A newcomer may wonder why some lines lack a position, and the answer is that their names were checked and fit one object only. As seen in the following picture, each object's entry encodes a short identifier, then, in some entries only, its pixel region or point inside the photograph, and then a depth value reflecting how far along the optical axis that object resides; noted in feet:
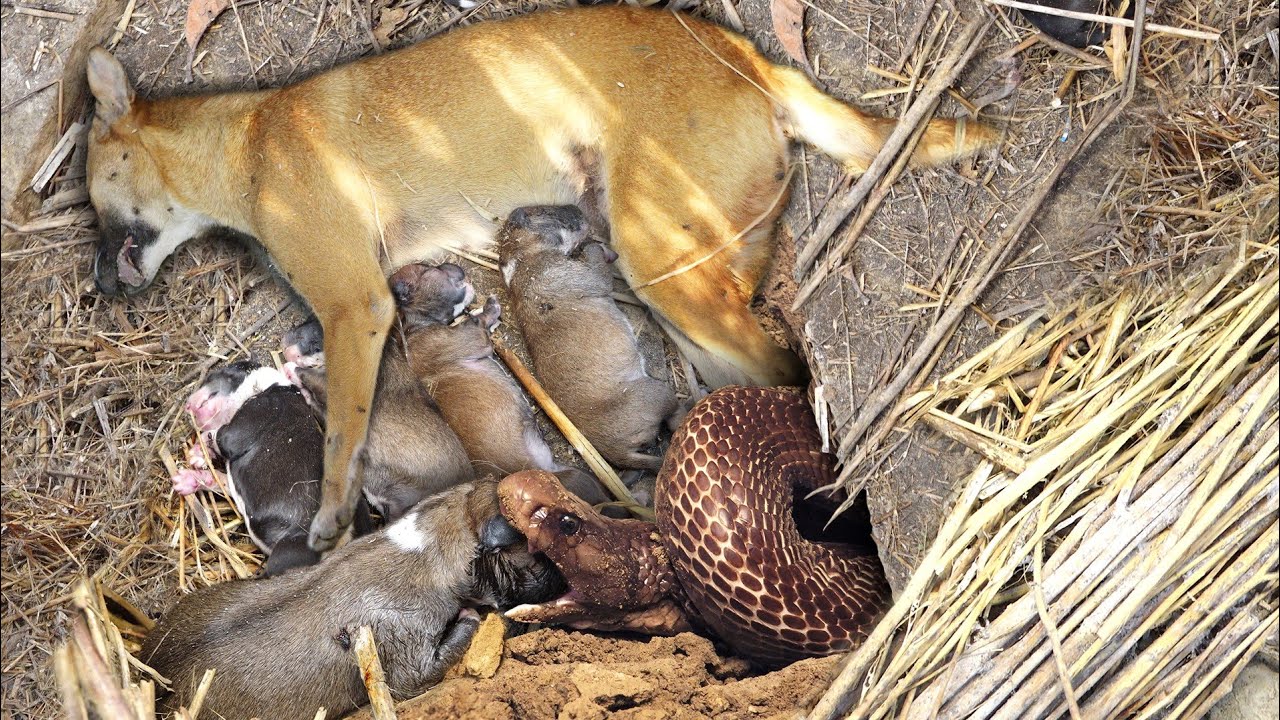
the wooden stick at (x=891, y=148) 12.39
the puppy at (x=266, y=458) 14.10
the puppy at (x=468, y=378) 14.48
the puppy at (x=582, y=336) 14.33
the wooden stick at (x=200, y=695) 10.54
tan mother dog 13.64
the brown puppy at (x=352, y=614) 12.05
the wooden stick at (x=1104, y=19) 11.21
